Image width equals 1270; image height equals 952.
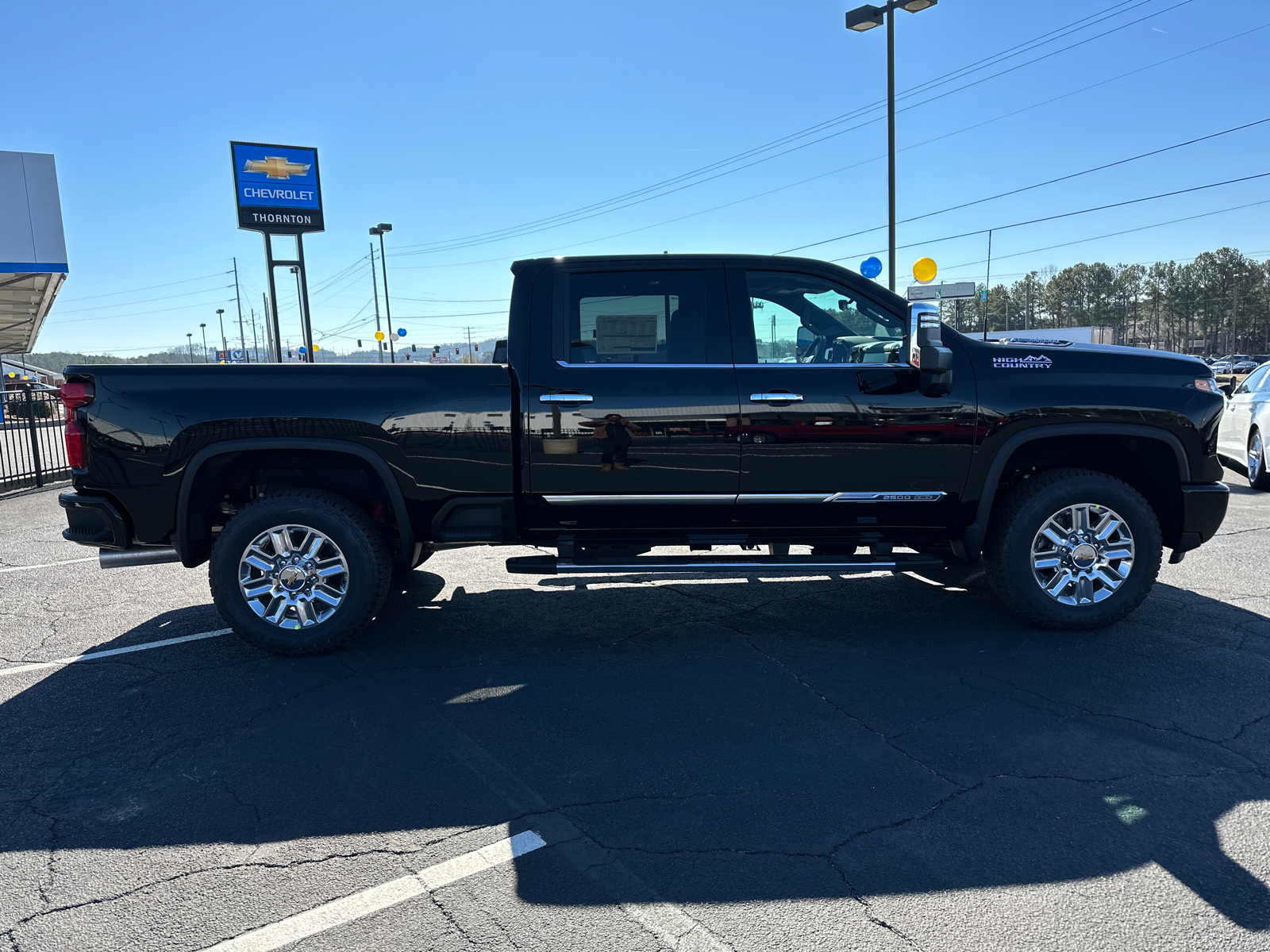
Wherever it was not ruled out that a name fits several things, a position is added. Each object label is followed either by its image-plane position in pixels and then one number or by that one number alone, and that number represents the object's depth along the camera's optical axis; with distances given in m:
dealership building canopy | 22.42
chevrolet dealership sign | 23.59
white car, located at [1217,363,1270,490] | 9.93
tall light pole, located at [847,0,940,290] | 14.90
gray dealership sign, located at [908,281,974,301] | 13.05
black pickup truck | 4.55
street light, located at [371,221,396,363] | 45.56
